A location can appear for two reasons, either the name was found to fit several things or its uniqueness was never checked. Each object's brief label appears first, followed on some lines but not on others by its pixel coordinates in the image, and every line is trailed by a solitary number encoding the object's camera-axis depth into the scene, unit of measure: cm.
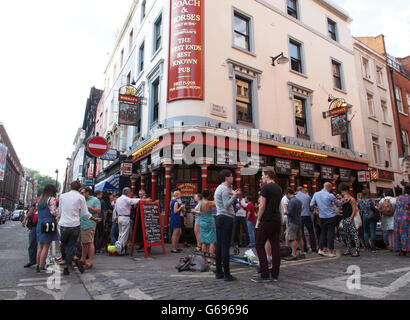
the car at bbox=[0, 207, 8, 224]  2777
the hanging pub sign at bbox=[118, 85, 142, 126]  1334
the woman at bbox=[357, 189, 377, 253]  855
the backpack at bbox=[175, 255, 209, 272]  538
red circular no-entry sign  895
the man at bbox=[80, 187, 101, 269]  591
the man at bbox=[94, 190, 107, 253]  841
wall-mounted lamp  1280
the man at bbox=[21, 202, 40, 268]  588
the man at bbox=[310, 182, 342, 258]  730
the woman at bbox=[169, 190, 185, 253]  854
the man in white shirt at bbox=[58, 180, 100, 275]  520
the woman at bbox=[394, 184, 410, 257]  713
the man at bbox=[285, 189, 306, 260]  696
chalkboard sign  765
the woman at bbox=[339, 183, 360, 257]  741
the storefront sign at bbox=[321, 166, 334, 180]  1510
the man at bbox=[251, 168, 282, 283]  447
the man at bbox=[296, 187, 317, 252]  796
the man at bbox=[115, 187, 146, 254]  761
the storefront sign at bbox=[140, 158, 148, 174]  1321
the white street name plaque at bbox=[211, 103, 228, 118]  1148
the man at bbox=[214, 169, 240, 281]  461
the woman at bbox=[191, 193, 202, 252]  773
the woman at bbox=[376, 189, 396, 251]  821
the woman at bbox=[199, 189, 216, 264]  656
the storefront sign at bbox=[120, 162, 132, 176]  1403
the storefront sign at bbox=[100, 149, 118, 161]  1407
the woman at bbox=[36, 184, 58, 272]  539
